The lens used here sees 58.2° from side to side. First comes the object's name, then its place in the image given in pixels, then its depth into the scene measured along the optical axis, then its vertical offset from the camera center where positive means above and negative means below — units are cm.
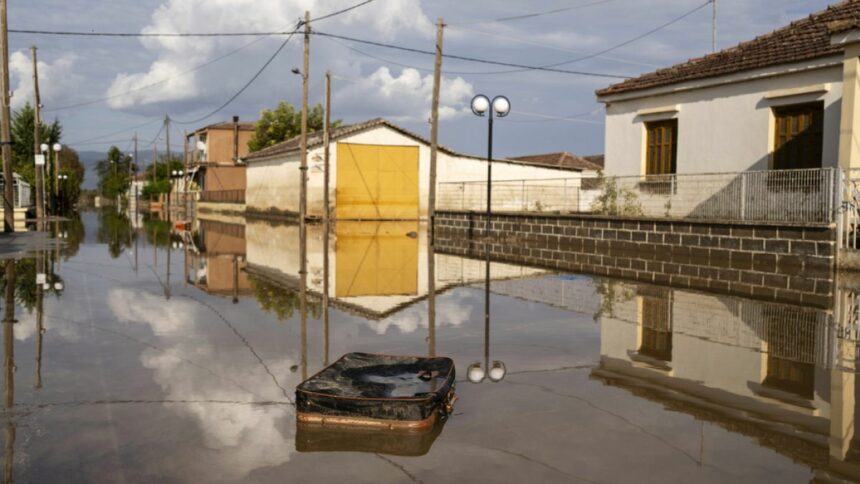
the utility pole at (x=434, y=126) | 2483 +260
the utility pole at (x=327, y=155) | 3190 +203
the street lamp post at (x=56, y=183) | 4596 +99
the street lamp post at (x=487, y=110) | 1181 +245
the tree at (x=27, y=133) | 5071 +463
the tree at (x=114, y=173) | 9669 +402
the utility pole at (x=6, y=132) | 2425 +218
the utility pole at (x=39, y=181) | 3112 +74
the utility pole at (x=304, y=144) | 3111 +243
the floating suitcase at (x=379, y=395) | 473 -122
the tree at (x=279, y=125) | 6147 +627
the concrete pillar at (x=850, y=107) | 1522 +206
